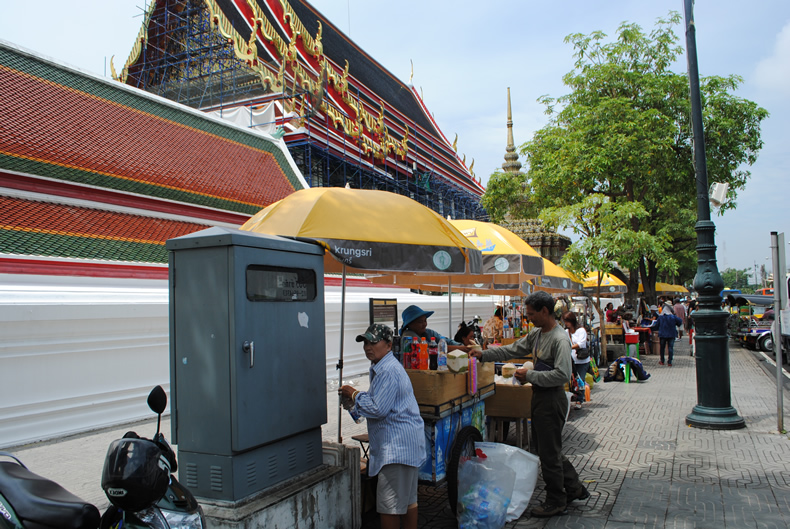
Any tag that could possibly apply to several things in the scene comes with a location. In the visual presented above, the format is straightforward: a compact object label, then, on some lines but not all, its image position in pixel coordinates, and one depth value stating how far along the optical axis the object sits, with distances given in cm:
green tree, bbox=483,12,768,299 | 1614
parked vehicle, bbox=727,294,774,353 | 1889
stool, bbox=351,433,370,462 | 480
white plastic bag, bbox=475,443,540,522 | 445
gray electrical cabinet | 343
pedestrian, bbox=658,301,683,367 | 1478
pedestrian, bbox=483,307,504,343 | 1152
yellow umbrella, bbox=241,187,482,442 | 424
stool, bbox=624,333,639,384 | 1474
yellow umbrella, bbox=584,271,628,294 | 1939
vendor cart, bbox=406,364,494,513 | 431
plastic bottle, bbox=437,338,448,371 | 459
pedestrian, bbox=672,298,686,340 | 2305
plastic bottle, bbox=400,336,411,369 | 468
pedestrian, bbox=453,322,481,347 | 798
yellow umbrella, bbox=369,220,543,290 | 781
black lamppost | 735
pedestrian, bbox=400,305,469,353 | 500
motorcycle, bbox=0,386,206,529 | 256
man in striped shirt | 366
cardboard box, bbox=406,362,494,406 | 435
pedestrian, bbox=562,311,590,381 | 855
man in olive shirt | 442
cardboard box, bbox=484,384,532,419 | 578
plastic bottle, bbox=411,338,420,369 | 465
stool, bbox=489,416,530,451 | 610
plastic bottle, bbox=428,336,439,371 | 463
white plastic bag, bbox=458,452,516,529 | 417
